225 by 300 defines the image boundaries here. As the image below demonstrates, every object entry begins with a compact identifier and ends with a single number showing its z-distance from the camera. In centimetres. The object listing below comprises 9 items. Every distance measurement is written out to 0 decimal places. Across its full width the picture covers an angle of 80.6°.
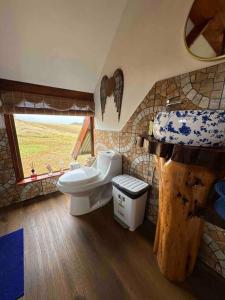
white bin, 129
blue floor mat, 90
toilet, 147
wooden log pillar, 73
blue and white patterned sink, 60
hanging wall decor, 156
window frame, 165
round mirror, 81
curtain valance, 152
